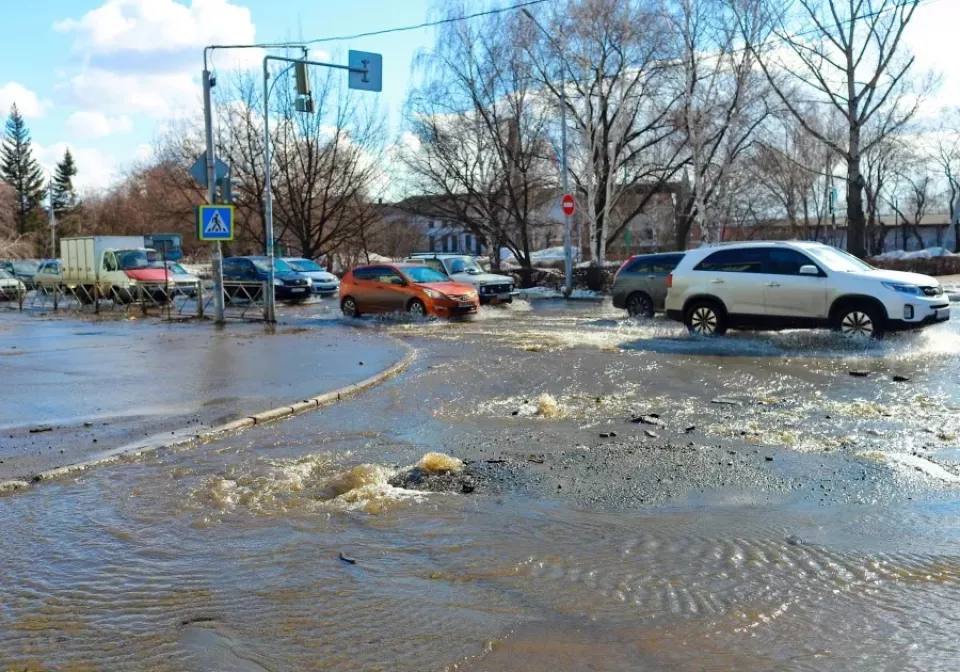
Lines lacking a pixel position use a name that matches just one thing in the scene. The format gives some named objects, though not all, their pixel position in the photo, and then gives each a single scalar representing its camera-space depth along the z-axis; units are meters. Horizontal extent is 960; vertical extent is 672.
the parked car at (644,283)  19.61
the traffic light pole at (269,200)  19.58
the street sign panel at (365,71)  18.70
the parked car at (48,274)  33.31
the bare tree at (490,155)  33.12
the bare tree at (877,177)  56.51
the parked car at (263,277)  29.66
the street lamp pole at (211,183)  19.59
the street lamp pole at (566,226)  28.36
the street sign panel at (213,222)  18.83
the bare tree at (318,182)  42.78
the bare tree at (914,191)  62.04
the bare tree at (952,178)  63.06
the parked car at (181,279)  28.09
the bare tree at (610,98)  30.84
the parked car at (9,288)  33.12
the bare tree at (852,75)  28.70
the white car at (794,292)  13.23
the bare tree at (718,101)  30.72
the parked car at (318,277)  32.78
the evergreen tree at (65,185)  95.19
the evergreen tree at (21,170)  89.44
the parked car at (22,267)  45.08
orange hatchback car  20.66
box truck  29.19
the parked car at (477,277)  25.46
